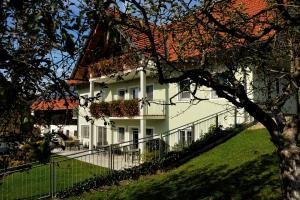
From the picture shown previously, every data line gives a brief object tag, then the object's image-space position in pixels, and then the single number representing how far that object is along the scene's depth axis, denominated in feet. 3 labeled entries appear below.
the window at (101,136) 101.80
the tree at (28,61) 7.57
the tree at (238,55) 17.33
